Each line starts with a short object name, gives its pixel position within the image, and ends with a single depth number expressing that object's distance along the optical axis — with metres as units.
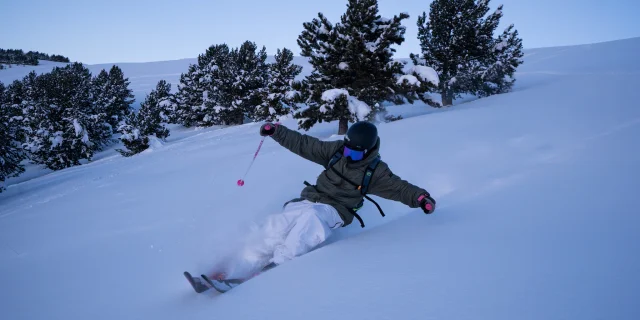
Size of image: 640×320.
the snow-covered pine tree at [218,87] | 27.30
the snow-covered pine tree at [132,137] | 21.62
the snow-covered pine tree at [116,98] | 31.62
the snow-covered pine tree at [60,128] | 23.89
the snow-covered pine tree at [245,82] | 27.09
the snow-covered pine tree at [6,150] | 14.34
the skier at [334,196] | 3.03
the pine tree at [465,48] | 16.92
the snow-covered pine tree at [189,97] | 31.25
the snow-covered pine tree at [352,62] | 11.01
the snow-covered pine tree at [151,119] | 22.52
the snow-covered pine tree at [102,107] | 28.06
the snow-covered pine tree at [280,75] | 21.58
